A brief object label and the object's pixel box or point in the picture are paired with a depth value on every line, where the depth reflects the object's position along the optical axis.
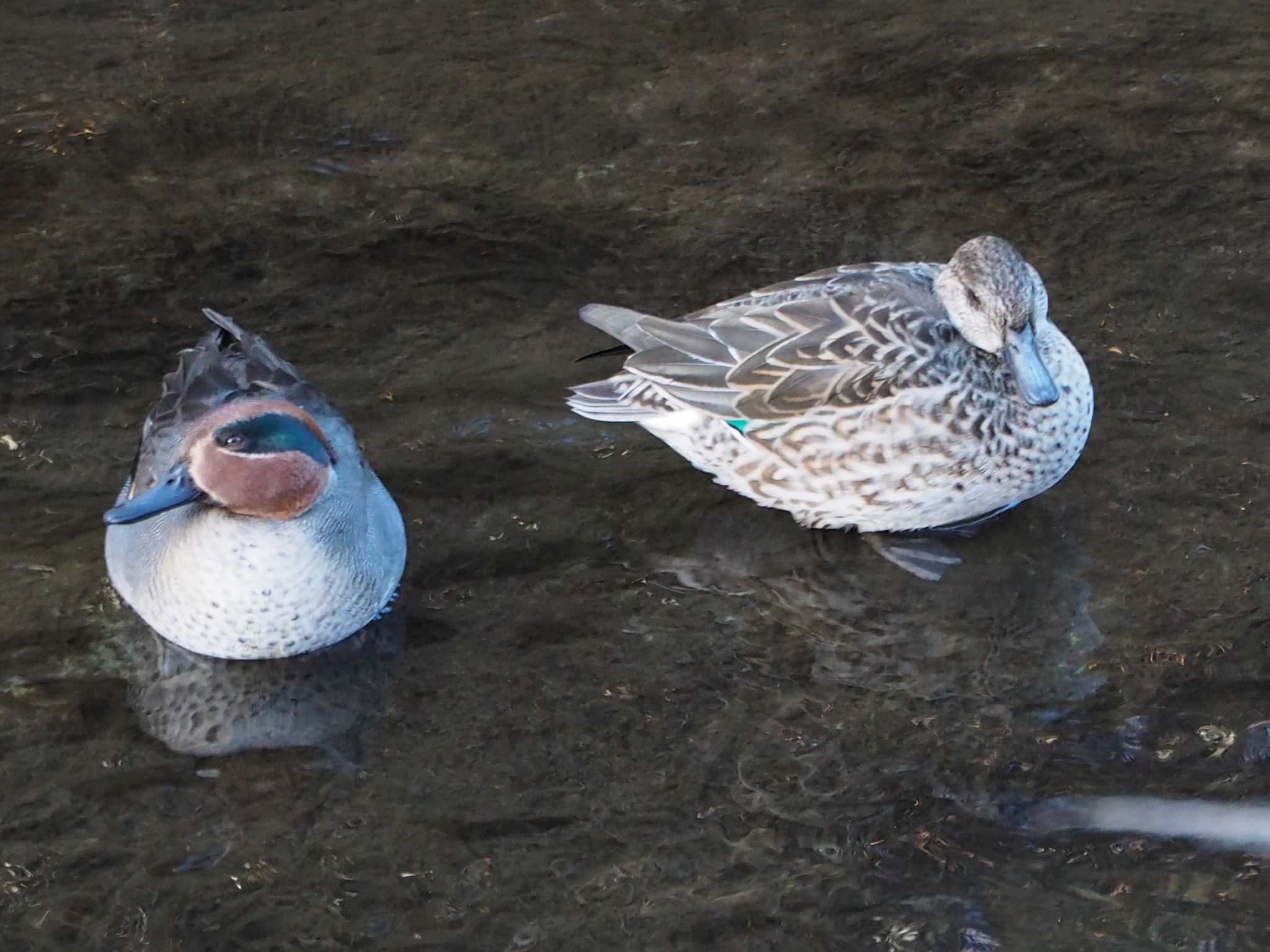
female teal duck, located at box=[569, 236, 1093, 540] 8.27
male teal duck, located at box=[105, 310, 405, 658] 7.44
